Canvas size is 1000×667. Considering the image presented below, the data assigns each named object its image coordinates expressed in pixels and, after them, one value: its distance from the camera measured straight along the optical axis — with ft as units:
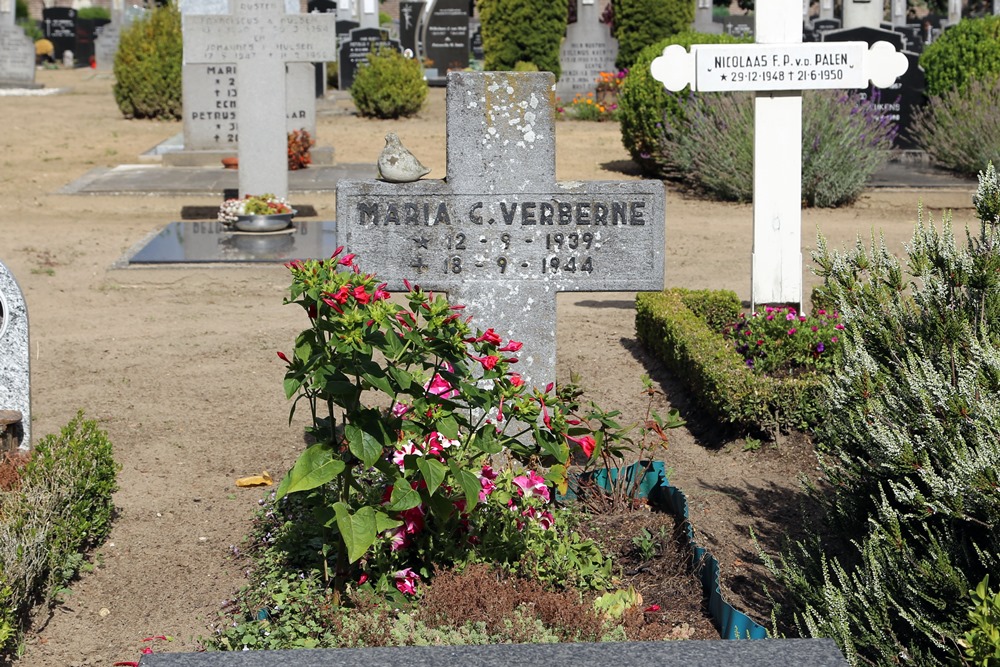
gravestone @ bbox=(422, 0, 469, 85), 94.43
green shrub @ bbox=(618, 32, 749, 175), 45.57
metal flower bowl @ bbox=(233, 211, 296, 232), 34.09
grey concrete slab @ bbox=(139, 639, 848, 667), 7.50
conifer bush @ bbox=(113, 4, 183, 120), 68.28
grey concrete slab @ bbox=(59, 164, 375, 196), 43.01
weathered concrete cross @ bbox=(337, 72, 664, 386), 15.40
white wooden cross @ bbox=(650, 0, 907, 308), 22.45
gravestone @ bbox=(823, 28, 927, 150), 51.39
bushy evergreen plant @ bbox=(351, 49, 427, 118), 68.85
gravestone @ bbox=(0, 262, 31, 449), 15.87
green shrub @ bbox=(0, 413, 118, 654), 12.28
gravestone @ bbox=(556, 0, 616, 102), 81.00
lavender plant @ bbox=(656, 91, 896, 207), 38.91
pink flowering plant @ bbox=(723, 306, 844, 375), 20.07
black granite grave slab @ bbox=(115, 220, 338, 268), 30.60
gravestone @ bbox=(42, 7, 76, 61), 126.93
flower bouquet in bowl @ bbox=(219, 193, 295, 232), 34.12
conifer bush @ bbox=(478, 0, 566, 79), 80.94
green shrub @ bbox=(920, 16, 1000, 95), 50.01
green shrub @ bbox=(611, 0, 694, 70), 78.02
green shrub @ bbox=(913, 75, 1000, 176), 43.73
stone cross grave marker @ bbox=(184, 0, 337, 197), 35.91
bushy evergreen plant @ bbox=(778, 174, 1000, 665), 9.91
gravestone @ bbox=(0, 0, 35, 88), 88.43
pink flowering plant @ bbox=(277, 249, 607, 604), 10.77
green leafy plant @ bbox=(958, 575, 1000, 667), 7.55
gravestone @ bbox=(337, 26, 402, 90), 88.02
